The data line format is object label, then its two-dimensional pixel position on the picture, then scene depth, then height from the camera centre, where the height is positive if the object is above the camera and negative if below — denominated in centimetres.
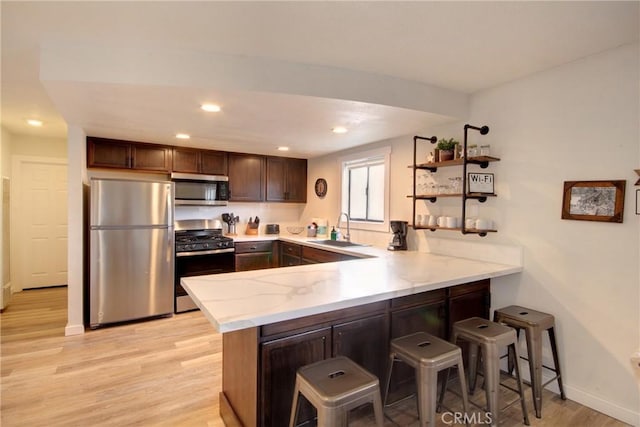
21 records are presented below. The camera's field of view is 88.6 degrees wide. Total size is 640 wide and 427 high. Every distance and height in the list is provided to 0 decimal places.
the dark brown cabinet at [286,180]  507 +45
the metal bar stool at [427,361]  163 -79
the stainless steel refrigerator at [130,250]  343 -48
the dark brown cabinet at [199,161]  432 +62
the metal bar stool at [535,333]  209 -81
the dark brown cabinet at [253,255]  444 -66
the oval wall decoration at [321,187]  493 +32
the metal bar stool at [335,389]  133 -76
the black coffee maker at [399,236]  346 -28
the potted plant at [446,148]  289 +55
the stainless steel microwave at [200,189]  429 +24
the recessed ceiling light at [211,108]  247 +77
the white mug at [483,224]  270 -11
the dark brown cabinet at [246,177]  473 +45
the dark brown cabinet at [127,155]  382 +63
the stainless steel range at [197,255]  401 -61
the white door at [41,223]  479 -27
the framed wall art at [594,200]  203 +7
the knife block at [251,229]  510 -34
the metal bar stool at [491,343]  187 -79
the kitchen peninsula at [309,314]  159 -61
